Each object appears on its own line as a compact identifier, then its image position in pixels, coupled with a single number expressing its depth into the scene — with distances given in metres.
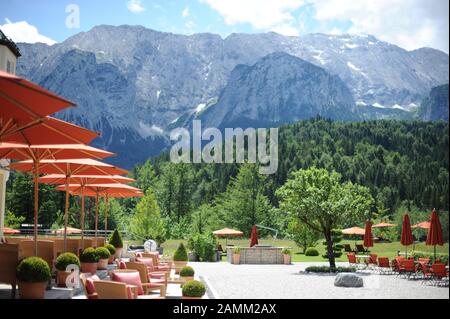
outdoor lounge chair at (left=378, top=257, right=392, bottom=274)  21.28
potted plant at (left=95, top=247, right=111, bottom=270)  13.16
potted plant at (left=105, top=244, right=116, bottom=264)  16.50
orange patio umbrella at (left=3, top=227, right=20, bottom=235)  29.08
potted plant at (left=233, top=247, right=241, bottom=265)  27.84
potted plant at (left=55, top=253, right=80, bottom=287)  10.77
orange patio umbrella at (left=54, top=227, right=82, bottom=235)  32.61
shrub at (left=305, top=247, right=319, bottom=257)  35.16
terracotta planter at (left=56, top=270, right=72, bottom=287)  10.69
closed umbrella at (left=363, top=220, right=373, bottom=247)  23.28
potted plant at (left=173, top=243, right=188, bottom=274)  20.03
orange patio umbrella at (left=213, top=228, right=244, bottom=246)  35.66
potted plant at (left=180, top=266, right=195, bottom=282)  13.87
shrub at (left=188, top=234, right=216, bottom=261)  29.83
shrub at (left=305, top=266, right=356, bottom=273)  21.86
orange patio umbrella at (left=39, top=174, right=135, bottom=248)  14.03
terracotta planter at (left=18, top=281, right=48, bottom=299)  8.51
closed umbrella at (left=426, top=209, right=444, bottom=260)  18.03
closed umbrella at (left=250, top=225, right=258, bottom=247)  31.96
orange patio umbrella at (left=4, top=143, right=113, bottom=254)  10.27
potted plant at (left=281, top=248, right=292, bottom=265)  27.86
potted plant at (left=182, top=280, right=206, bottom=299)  10.26
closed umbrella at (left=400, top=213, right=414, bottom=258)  19.99
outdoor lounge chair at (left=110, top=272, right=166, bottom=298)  9.20
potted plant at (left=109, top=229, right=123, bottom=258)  19.22
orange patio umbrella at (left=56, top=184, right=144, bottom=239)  18.42
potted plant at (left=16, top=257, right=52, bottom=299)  8.51
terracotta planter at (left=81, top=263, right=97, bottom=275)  12.57
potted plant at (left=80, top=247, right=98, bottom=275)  12.57
